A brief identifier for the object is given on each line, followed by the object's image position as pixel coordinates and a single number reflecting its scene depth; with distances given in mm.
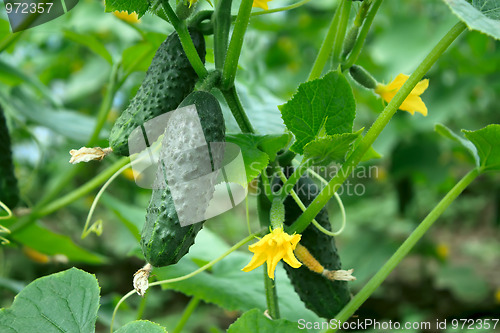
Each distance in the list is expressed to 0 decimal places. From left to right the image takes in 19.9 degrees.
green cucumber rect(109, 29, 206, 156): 883
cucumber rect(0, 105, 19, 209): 1045
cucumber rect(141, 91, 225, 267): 855
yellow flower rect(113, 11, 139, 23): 1085
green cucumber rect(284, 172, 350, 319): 942
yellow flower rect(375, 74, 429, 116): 928
